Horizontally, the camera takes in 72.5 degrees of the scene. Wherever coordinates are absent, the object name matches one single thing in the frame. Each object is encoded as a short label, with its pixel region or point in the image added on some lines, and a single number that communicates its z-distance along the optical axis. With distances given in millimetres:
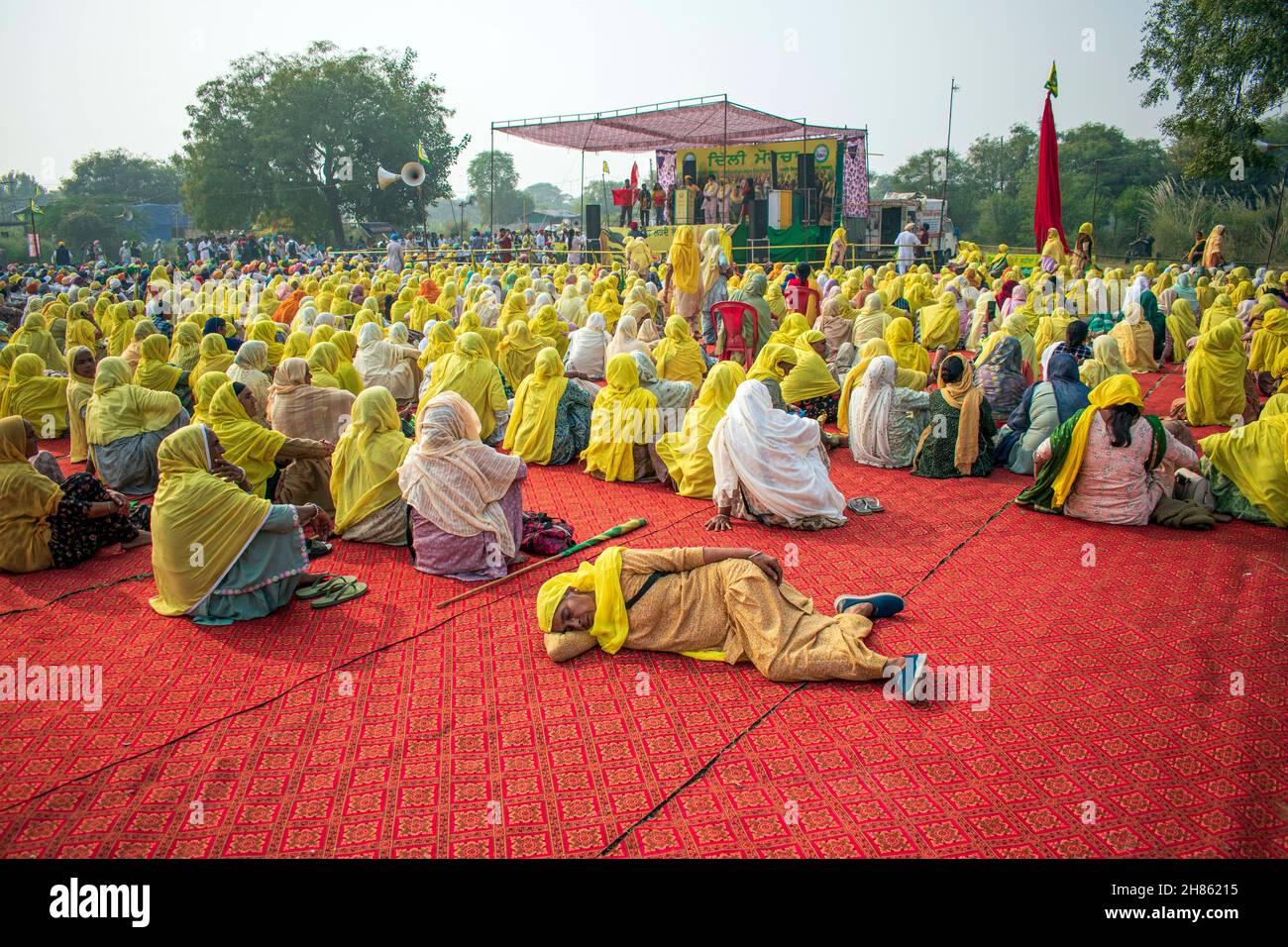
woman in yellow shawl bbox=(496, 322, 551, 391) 9023
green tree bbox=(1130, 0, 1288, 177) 16062
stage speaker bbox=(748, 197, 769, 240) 21688
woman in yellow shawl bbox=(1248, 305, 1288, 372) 8609
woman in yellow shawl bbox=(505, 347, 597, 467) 7102
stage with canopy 19688
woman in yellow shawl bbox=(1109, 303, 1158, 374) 10383
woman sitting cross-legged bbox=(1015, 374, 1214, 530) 5270
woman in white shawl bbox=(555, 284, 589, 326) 12391
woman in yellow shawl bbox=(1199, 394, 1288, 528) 5238
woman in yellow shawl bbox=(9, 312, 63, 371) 9289
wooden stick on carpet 5081
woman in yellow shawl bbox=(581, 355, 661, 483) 6464
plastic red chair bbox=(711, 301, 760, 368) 10086
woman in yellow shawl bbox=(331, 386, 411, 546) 5230
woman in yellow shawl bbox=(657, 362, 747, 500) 6055
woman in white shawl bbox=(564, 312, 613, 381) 10406
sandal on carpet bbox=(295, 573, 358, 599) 4488
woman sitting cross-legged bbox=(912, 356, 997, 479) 6520
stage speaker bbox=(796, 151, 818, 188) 20627
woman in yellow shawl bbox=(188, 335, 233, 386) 7375
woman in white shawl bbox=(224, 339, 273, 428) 6832
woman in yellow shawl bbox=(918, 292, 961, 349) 9977
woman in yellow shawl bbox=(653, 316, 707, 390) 8211
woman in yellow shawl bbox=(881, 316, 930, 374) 7887
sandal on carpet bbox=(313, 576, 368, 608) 4398
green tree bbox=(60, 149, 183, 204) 48844
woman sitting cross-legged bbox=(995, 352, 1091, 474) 6340
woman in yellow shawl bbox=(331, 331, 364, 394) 6938
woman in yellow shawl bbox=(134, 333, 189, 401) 7066
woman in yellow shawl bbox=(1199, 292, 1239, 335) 9656
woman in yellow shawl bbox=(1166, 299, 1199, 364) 10977
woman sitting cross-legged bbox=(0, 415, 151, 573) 4691
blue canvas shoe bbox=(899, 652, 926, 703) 3375
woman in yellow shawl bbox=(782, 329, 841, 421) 7668
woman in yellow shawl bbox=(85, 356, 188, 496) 6289
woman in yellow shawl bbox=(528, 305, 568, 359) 9820
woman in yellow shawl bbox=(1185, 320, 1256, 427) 7402
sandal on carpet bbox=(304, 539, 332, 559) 5141
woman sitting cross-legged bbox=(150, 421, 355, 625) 4078
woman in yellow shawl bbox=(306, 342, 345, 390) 6594
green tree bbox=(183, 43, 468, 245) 34250
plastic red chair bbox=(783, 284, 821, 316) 11477
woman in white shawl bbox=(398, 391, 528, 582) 4609
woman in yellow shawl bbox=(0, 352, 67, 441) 7027
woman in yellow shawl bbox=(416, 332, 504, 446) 6984
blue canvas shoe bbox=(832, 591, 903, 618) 4129
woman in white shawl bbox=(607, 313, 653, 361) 9367
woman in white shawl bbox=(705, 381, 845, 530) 5422
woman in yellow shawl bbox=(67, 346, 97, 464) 7008
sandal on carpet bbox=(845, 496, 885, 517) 5816
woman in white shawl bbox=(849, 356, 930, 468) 6770
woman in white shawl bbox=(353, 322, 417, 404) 8375
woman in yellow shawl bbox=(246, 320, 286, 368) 8211
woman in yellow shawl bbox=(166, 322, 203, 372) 8453
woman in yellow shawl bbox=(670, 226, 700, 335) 11984
